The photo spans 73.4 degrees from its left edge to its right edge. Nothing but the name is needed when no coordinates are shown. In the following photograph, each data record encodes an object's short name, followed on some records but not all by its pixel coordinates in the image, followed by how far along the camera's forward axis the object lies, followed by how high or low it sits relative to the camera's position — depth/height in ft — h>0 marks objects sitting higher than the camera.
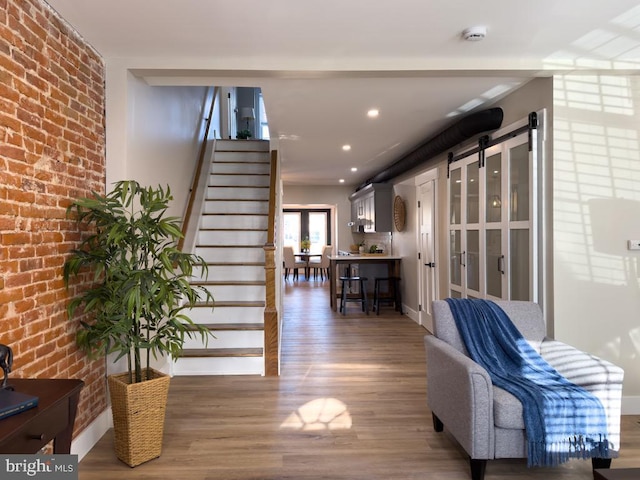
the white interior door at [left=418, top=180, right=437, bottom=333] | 19.16 -0.46
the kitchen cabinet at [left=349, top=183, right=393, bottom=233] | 26.43 +2.10
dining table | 40.92 -1.78
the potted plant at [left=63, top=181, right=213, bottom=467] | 7.89 -1.09
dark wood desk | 4.57 -2.03
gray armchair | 7.31 -2.88
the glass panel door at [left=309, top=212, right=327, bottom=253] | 48.55 +1.25
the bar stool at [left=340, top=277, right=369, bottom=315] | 23.44 -3.05
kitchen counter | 24.00 -1.21
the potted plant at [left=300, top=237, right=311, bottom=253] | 44.41 -0.39
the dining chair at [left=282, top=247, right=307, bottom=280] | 39.34 -1.61
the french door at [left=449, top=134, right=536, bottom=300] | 11.54 +0.47
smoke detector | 8.57 +4.17
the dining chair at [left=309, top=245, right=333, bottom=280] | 39.70 -1.97
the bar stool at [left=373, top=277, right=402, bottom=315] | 23.95 -3.11
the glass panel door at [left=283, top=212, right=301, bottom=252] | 48.37 +1.52
